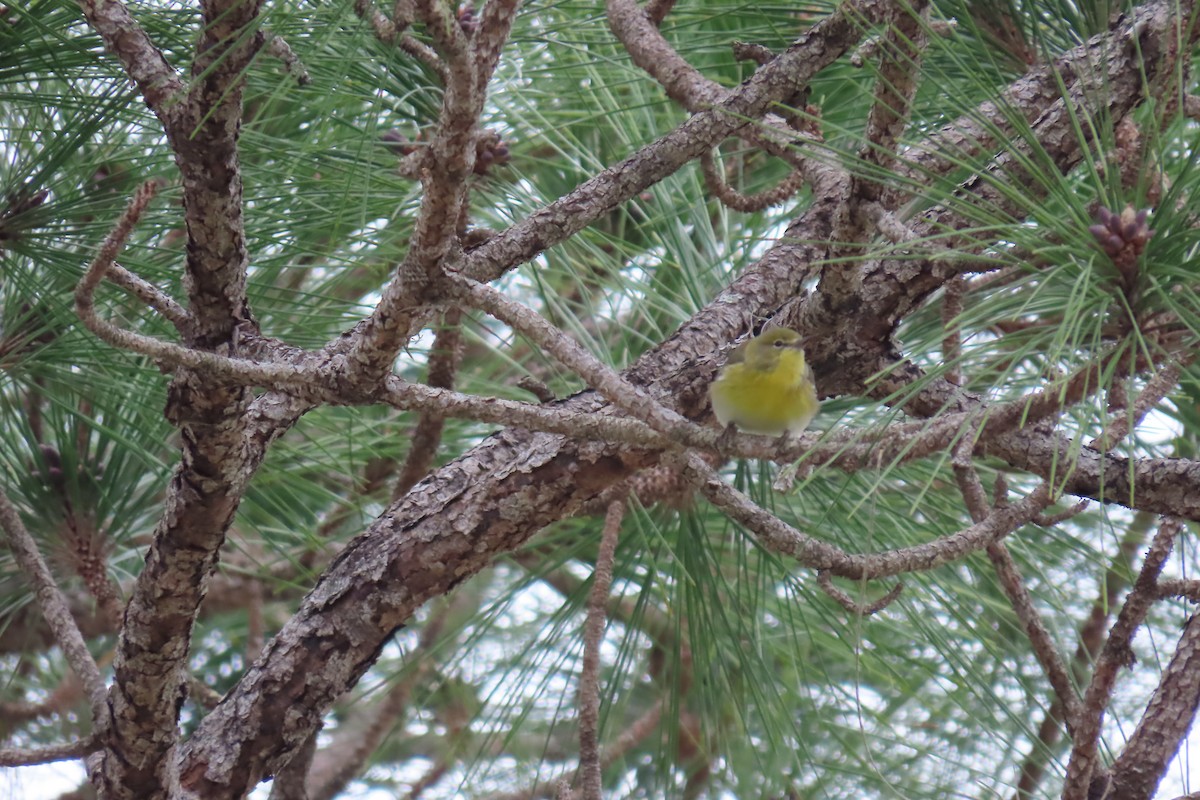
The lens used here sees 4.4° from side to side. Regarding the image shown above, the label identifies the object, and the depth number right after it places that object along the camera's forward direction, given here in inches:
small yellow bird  364.5
